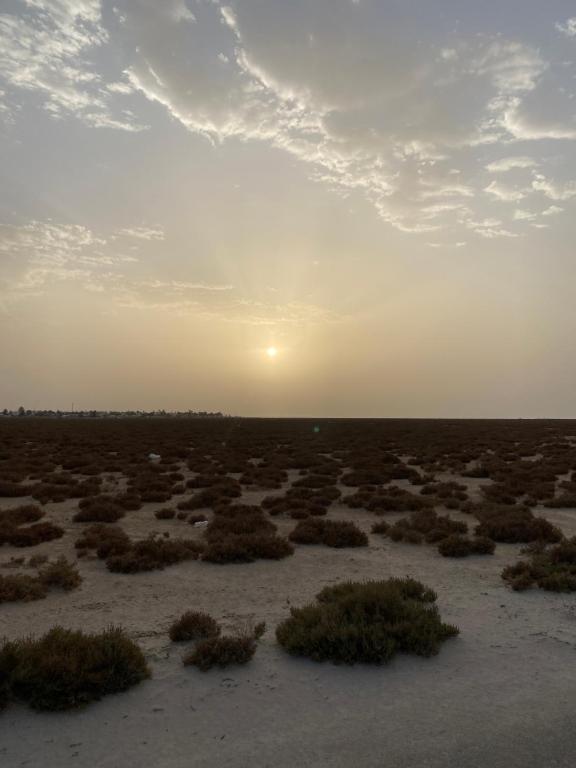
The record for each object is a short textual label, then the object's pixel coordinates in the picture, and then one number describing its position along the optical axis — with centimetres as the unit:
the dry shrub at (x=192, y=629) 763
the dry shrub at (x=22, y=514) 1590
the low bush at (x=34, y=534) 1330
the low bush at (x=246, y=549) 1220
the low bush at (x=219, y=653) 682
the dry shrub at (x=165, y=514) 1702
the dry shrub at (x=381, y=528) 1515
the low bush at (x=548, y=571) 993
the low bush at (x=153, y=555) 1137
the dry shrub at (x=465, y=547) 1255
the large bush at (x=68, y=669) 582
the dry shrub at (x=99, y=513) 1638
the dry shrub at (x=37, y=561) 1151
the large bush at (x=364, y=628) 698
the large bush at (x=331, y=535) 1366
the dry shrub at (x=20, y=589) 924
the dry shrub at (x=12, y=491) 2064
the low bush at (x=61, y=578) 1015
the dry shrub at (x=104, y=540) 1234
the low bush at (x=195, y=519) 1642
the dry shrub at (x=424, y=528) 1400
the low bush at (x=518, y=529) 1384
